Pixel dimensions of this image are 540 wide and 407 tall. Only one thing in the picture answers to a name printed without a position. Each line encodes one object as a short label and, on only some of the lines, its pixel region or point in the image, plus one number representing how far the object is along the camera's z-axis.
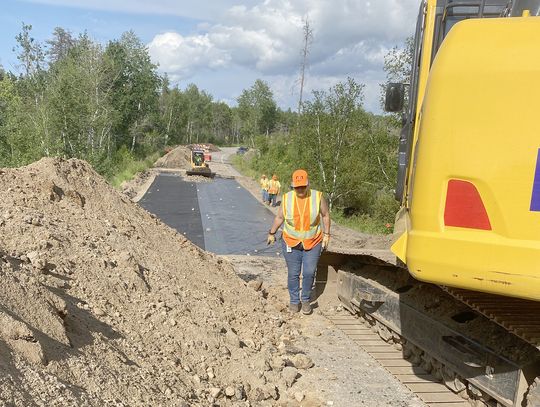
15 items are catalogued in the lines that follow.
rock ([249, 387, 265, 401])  3.76
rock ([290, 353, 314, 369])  4.43
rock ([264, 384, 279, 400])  3.81
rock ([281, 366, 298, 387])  4.07
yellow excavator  2.09
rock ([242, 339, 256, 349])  4.62
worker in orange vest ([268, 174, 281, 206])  17.39
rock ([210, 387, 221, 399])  3.59
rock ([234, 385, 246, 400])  3.67
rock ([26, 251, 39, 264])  3.97
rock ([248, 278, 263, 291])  6.25
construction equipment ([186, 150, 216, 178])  27.67
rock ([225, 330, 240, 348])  4.41
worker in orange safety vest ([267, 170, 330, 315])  5.48
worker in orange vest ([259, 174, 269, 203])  18.38
